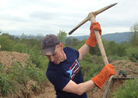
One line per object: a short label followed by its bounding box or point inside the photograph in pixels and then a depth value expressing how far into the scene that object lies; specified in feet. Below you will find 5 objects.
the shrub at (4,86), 14.09
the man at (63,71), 6.19
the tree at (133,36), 84.75
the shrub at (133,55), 24.99
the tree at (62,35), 77.87
